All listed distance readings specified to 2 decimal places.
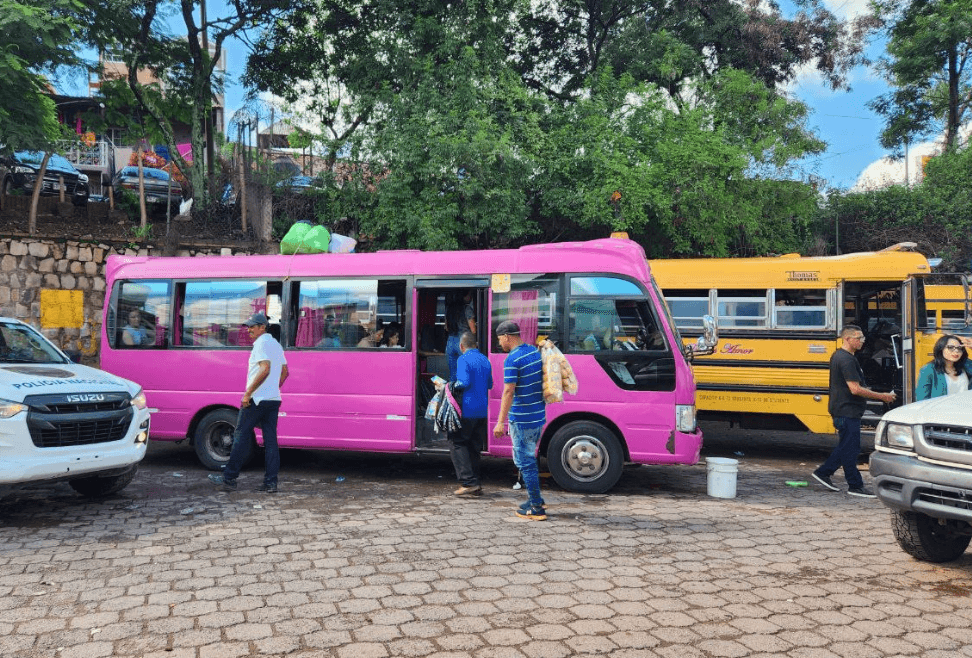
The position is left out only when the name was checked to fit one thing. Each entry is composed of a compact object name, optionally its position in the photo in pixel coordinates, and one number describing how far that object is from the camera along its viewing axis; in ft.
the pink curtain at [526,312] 28.66
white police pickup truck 21.34
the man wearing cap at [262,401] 26.03
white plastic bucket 26.68
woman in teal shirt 24.68
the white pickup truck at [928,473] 17.06
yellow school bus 35.35
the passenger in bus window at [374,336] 30.27
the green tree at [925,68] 75.05
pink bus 27.27
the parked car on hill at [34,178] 57.77
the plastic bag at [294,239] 34.19
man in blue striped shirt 22.54
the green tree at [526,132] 54.65
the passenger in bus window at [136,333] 33.14
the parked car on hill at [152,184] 64.95
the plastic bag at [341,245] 36.37
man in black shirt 26.76
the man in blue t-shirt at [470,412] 25.84
